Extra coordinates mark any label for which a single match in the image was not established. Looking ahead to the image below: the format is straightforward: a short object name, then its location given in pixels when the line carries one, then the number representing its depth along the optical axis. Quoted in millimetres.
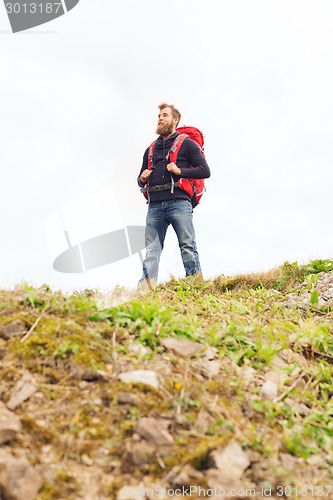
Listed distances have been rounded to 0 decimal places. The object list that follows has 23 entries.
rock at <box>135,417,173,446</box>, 2805
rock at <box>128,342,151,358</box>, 3543
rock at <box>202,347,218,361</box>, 3802
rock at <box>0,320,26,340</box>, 3559
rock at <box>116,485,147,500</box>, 2518
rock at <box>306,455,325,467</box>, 3156
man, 9070
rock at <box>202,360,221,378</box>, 3602
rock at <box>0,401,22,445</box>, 2678
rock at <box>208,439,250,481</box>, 2751
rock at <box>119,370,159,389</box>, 3223
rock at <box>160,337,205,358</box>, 3709
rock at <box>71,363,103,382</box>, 3219
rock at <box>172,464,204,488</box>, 2645
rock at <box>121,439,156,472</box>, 2697
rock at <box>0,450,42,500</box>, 2400
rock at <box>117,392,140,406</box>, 3025
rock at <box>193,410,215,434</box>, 3002
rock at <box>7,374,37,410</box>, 2973
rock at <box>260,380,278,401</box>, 3557
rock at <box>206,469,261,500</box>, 2631
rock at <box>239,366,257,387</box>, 3657
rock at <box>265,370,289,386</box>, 3805
